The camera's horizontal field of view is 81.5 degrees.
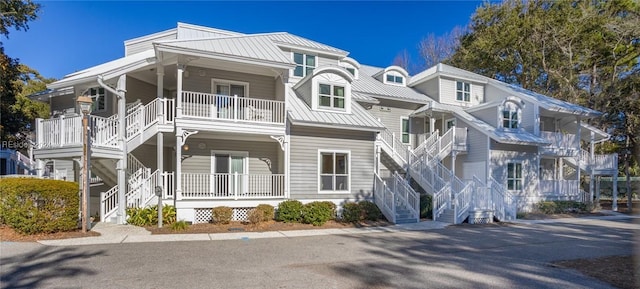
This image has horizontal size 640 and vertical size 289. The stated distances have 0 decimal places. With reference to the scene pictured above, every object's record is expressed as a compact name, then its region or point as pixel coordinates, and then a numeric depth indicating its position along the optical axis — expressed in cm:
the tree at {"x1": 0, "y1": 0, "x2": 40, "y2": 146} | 1741
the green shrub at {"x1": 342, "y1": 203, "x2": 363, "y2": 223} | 1442
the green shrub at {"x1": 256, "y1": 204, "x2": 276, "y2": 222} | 1342
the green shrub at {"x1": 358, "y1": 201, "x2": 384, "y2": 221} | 1473
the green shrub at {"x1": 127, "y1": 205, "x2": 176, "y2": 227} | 1244
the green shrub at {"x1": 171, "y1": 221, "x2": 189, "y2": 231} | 1182
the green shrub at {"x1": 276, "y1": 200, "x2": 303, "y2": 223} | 1378
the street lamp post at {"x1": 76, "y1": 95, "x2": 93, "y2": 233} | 1064
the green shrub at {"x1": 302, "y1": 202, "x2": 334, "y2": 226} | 1379
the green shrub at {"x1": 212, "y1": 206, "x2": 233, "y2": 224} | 1291
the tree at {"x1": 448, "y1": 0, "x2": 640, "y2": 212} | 2720
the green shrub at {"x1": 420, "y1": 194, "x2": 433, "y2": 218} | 1611
